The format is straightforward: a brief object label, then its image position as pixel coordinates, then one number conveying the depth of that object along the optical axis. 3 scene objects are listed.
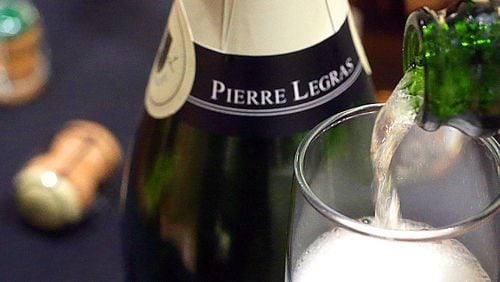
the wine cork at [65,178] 0.79
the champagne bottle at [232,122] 0.63
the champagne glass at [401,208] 0.59
